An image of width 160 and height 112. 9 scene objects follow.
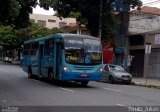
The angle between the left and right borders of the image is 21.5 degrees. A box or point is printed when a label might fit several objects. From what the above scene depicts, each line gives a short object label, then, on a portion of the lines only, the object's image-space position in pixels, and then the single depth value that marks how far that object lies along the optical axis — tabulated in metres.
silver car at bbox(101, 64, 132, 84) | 31.31
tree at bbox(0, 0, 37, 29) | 38.35
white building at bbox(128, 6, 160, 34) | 46.28
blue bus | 23.66
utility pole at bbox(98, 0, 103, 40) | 40.56
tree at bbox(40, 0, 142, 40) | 42.84
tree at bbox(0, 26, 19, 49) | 82.81
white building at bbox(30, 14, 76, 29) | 119.88
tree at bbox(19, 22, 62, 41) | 72.82
